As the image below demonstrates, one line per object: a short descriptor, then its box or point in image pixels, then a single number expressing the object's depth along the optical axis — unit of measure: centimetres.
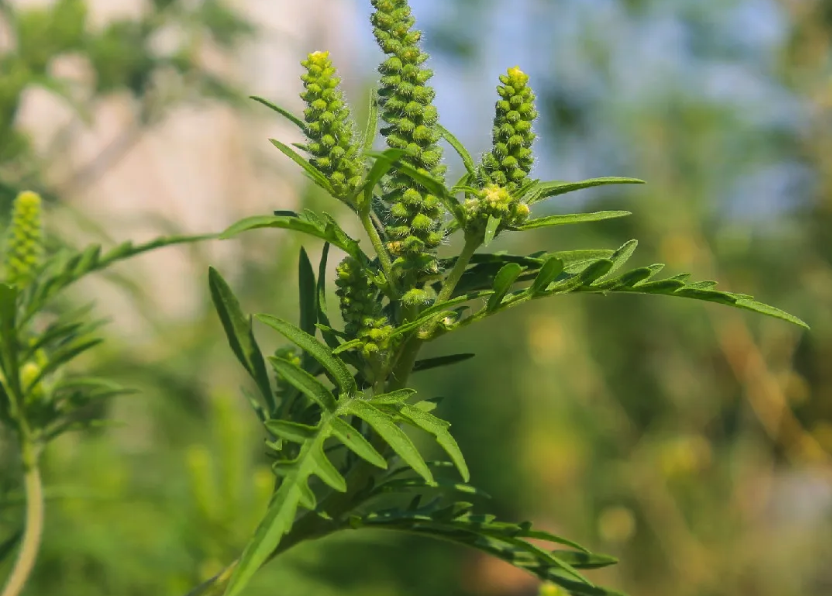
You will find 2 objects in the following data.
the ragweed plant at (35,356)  75
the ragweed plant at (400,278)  67
